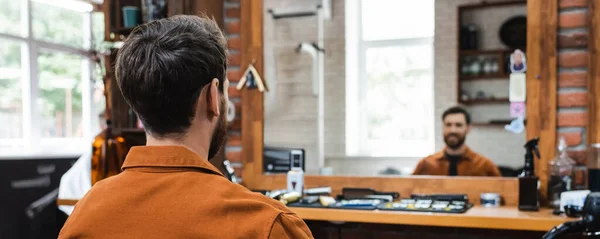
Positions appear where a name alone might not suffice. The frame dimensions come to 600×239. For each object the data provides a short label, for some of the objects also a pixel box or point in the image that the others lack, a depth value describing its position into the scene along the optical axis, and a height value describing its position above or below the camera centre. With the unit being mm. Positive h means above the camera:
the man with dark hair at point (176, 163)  910 -100
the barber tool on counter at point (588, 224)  1413 -313
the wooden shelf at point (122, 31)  3028 +439
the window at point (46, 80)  5617 +335
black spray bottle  2158 -316
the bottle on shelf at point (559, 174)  2191 -285
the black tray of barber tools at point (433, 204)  2100 -398
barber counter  1972 -438
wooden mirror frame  2289 -70
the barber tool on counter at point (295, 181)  2510 -341
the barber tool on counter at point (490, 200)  2291 -399
